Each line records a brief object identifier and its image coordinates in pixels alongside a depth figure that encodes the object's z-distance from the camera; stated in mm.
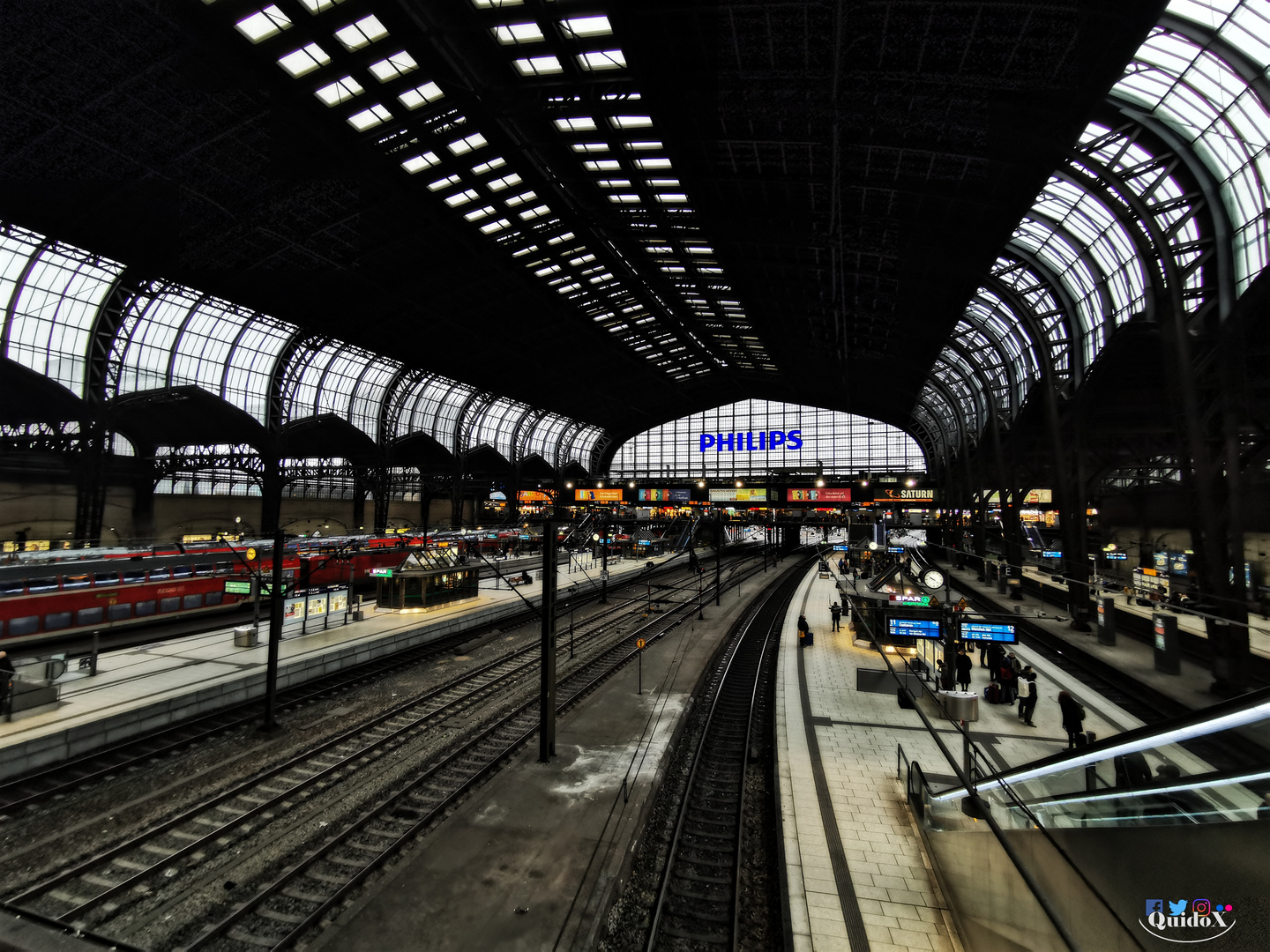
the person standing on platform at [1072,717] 12477
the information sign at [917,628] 16375
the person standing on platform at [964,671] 16422
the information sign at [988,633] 14922
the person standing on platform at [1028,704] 14680
